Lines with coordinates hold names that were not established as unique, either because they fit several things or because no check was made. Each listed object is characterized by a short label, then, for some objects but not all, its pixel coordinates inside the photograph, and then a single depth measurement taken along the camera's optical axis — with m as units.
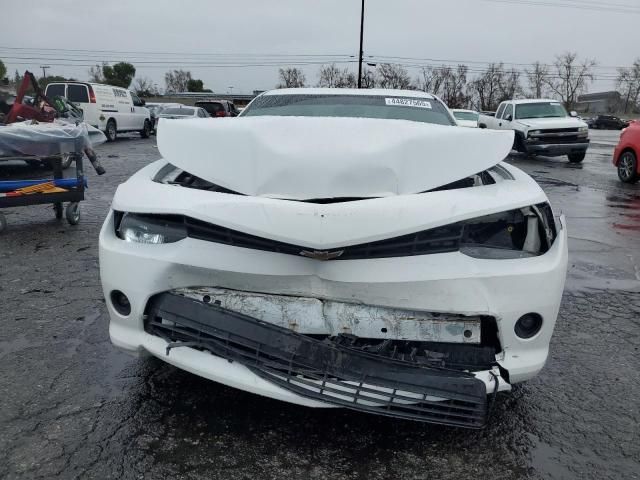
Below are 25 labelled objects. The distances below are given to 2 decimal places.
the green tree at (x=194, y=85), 83.11
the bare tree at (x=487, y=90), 63.03
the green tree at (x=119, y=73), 72.00
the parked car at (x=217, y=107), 27.28
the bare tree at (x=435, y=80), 60.81
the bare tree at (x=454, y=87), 60.28
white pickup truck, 16.47
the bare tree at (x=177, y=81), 83.44
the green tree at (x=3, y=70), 66.70
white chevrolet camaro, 2.24
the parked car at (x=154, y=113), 26.48
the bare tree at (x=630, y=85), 80.94
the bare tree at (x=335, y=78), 58.07
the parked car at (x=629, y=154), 11.87
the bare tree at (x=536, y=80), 72.56
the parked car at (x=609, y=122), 54.97
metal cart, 6.10
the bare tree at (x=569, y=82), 77.06
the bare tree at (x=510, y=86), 65.57
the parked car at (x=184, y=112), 23.89
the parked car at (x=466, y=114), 21.58
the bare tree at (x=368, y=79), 54.09
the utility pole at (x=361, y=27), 39.91
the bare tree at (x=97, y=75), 73.90
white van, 20.47
